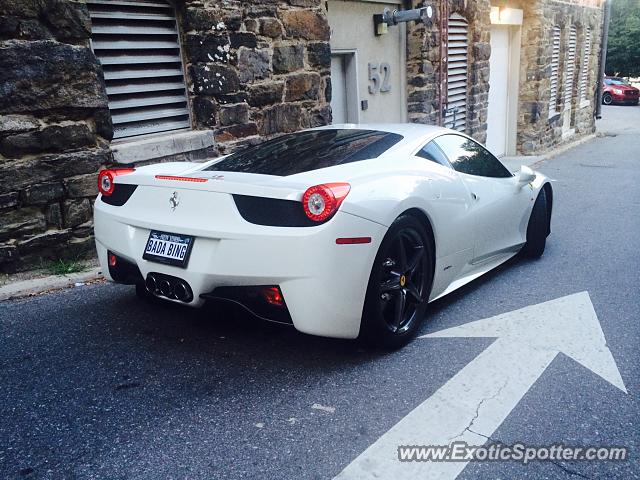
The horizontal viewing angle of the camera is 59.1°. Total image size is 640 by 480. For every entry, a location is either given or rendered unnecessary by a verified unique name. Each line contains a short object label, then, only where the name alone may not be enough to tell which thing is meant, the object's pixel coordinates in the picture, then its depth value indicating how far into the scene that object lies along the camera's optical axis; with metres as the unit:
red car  32.06
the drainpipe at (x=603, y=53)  18.00
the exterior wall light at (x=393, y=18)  8.43
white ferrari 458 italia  2.75
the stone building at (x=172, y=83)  4.46
